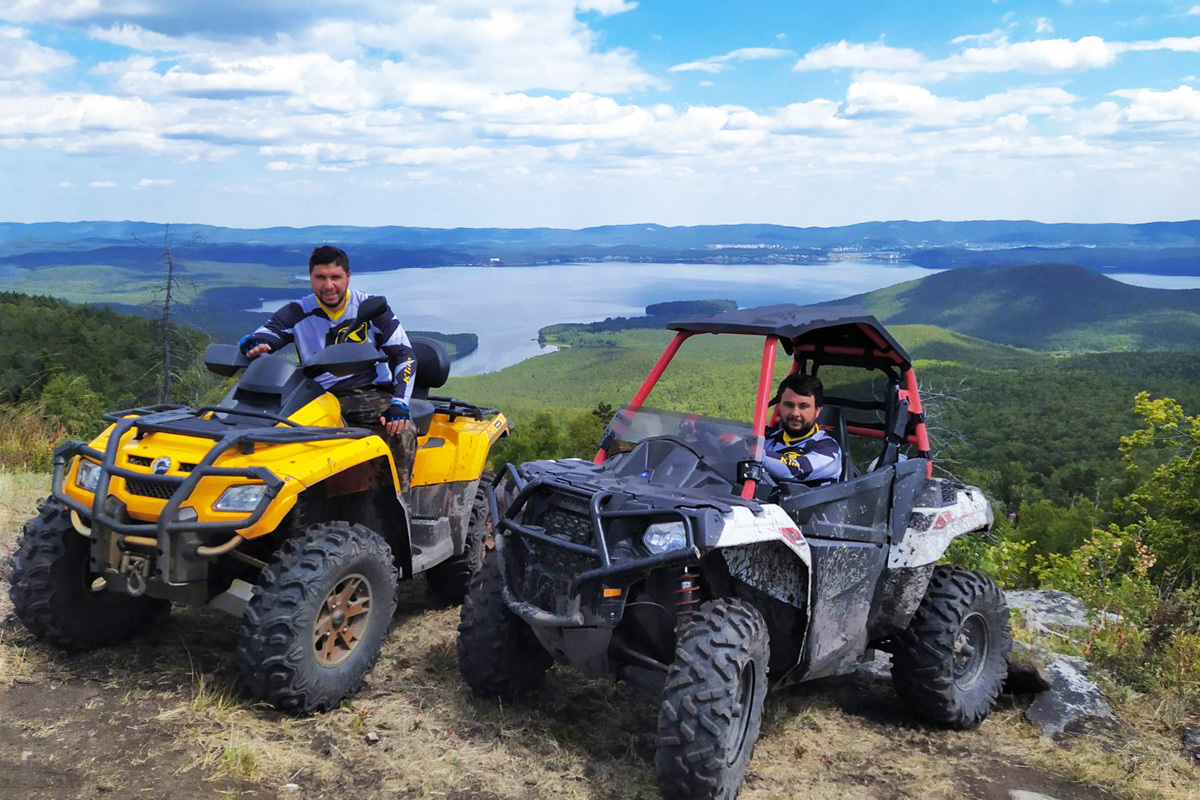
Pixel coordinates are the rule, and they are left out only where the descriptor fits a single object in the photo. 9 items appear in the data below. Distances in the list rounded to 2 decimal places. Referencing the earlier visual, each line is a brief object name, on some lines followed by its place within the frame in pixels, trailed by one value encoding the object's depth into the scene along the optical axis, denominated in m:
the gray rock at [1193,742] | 5.28
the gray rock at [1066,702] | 5.66
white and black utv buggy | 4.18
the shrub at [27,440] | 11.00
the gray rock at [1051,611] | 7.47
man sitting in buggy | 5.05
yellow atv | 4.64
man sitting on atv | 5.73
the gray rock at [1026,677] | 5.94
